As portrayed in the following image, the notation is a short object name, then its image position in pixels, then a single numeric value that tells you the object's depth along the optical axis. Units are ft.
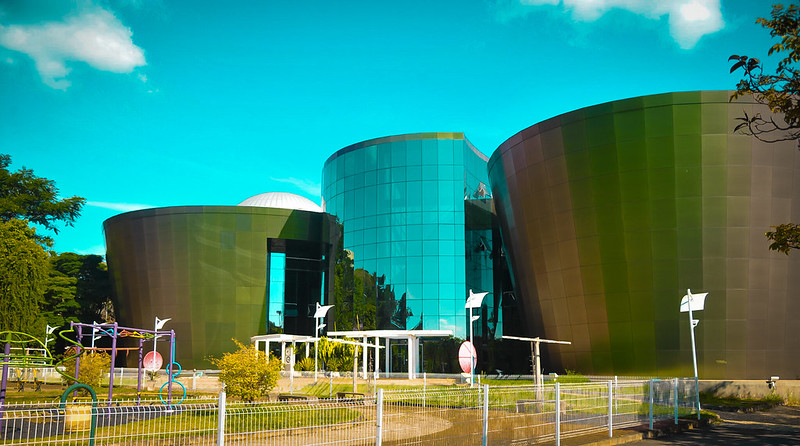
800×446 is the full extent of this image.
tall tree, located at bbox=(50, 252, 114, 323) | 224.94
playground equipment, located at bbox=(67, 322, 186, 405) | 72.54
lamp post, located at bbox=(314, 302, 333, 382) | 152.01
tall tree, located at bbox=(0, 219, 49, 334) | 140.15
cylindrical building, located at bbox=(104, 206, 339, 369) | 180.45
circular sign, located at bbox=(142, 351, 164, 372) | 102.17
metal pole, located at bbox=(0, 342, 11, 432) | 49.89
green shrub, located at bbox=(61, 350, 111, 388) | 98.63
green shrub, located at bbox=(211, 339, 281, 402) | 72.64
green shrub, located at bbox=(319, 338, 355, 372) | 166.50
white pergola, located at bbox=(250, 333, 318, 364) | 167.92
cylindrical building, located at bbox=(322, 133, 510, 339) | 162.61
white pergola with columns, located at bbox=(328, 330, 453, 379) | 153.51
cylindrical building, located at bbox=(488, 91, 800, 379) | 101.09
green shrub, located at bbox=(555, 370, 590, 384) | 100.94
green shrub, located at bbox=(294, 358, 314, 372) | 157.97
